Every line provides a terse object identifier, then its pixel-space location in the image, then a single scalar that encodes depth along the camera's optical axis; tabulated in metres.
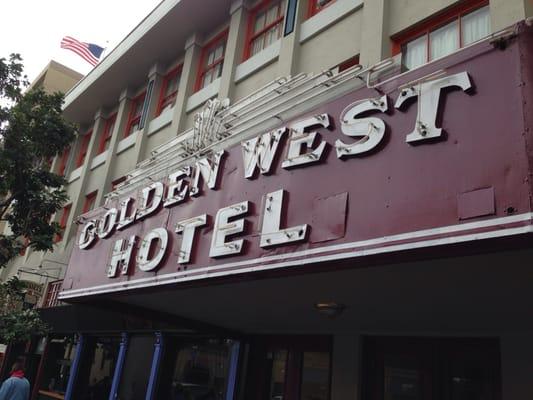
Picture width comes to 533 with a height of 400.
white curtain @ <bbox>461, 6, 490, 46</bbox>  7.12
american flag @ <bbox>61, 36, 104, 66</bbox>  23.33
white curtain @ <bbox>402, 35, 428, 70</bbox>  7.90
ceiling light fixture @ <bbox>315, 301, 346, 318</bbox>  5.91
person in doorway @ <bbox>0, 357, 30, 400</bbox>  8.61
